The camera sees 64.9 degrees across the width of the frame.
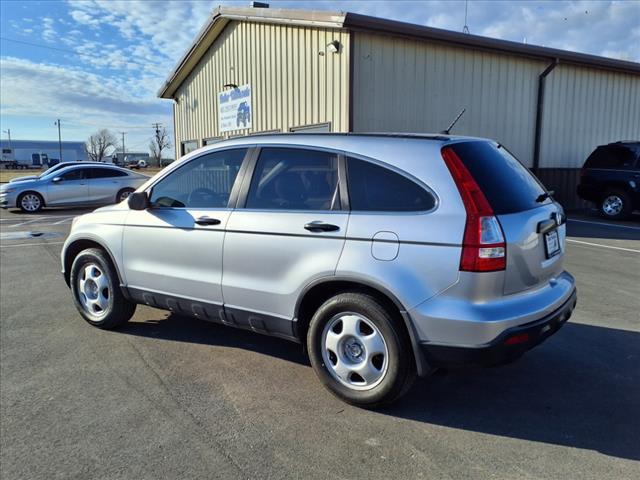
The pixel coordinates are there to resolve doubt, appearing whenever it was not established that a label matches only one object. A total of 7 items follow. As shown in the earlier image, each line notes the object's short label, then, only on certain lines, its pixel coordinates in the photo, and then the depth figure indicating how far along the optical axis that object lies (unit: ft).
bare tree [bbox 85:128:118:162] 343.75
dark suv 39.91
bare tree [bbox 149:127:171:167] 293.23
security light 35.53
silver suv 9.38
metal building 36.40
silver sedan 52.03
